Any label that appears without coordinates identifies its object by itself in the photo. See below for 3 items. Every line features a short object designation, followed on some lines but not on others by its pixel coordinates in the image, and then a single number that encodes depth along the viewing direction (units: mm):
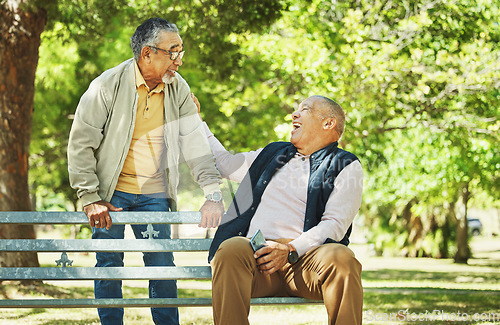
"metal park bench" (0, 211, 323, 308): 3729
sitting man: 3324
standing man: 3836
